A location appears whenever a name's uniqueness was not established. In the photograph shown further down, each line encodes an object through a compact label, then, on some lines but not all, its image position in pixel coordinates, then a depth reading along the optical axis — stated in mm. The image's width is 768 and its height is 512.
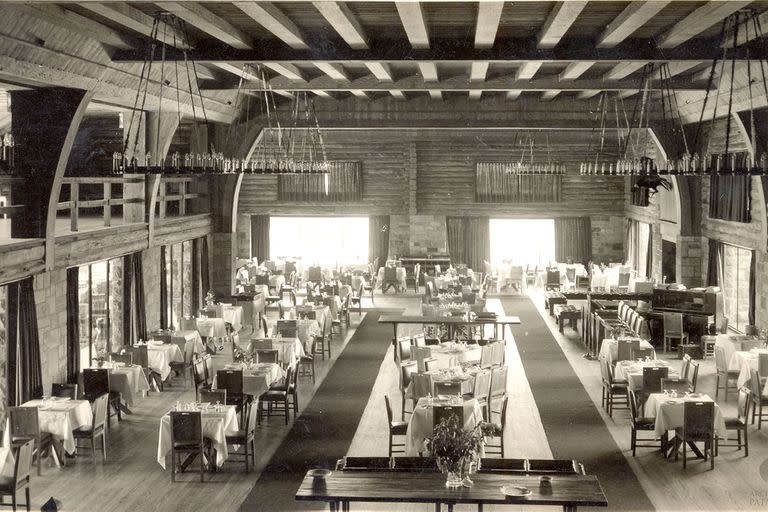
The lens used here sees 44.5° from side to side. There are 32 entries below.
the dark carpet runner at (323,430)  10039
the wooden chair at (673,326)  18141
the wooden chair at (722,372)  14438
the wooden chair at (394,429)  11047
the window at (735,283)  19547
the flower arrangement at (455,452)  7633
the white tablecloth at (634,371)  12680
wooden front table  7383
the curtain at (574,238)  29375
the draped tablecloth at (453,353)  14470
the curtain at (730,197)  18802
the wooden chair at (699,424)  10766
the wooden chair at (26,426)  10602
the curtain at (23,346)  12281
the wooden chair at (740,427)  11336
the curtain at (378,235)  29719
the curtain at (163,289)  18672
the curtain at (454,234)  29641
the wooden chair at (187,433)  10516
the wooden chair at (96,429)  11195
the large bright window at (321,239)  30328
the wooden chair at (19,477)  9000
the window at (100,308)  15281
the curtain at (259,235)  30234
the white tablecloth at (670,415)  11172
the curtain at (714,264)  20969
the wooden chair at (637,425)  11414
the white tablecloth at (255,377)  13023
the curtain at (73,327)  14062
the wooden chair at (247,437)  10852
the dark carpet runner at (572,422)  10242
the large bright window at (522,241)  30031
